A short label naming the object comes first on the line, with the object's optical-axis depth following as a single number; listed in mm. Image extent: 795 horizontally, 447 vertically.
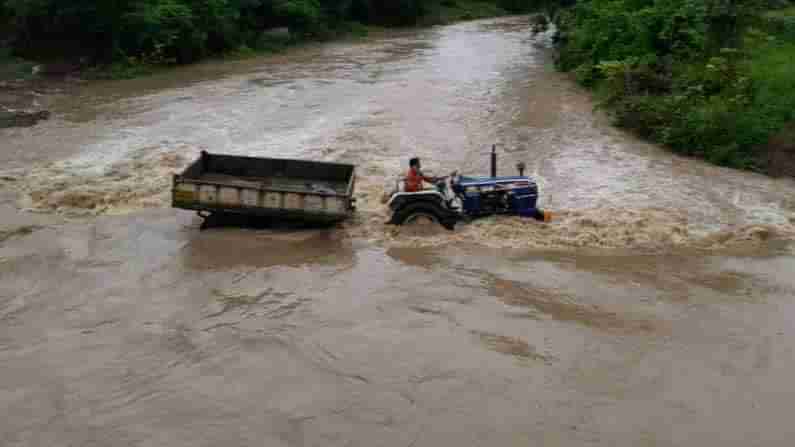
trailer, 12188
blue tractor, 12398
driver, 12266
